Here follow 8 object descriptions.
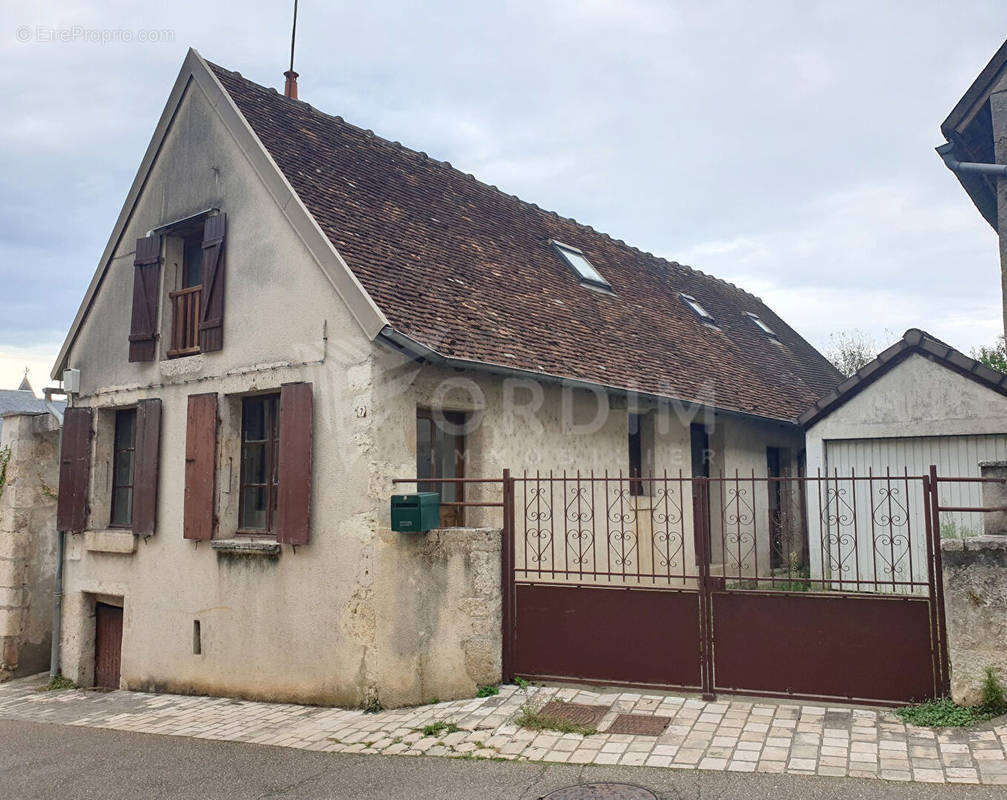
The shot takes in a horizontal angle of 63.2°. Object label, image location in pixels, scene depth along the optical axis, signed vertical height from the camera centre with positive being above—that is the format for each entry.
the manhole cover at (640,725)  6.23 -1.78
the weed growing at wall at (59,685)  10.34 -2.40
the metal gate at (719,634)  6.36 -1.15
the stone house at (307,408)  7.63 +1.00
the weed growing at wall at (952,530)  10.16 -0.43
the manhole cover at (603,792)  5.07 -1.86
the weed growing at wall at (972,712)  5.92 -1.58
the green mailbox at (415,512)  7.36 -0.15
